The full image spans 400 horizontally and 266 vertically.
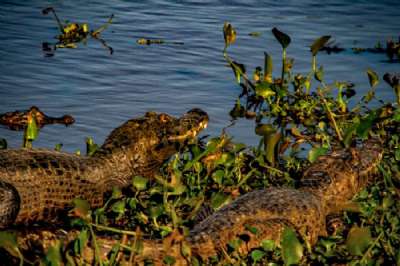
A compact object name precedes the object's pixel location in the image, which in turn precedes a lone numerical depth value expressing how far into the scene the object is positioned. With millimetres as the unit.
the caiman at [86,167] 10859
